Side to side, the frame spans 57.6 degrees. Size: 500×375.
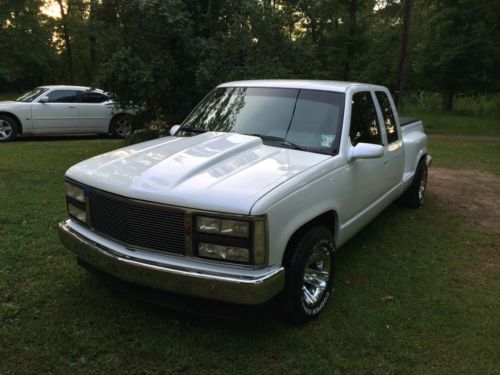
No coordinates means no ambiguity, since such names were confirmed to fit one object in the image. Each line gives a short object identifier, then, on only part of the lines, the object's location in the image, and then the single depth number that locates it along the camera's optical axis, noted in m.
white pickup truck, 2.80
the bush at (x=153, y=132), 9.73
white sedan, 11.92
